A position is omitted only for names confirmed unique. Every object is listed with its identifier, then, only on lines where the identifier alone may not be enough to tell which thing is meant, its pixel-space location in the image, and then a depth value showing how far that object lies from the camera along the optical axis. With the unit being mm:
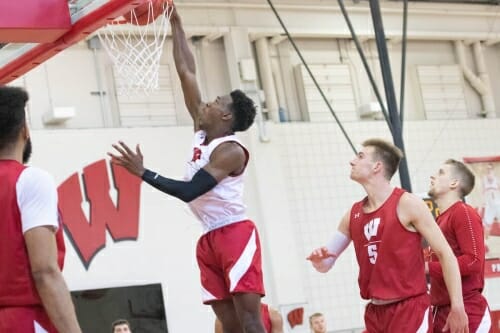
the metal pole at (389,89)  12695
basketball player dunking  5492
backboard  6441
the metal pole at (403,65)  12977
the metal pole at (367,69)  12930
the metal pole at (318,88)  14499
